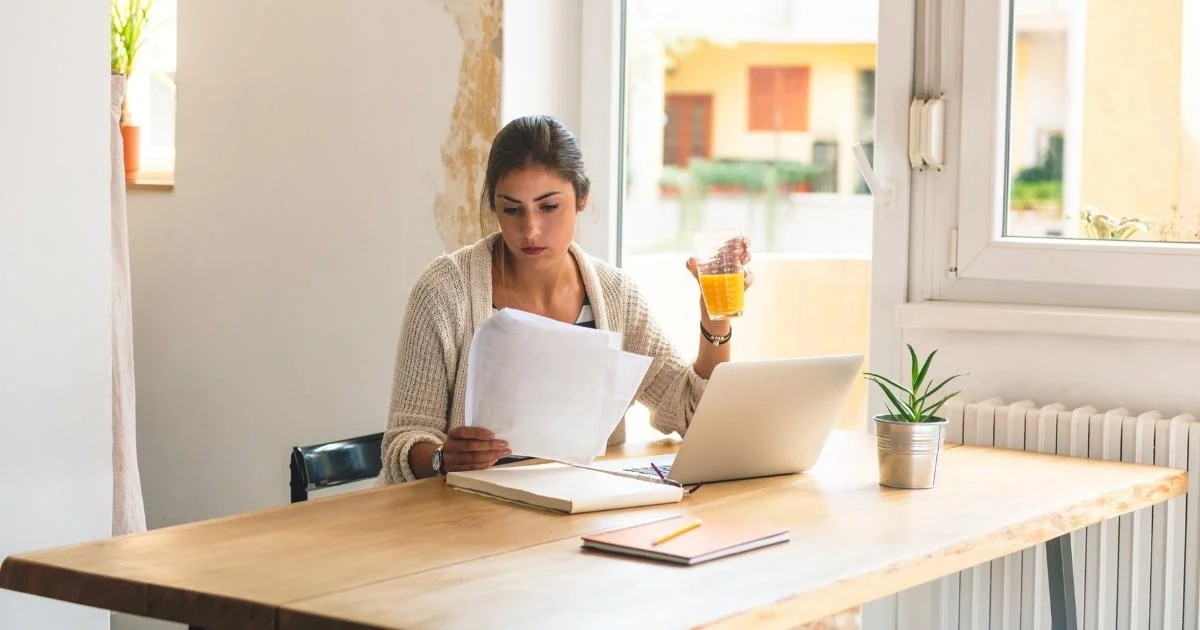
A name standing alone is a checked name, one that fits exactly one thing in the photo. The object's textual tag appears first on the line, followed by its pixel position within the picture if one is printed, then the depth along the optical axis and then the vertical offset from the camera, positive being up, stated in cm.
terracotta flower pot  346 +18
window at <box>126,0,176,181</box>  361 +32
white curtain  279 -35
